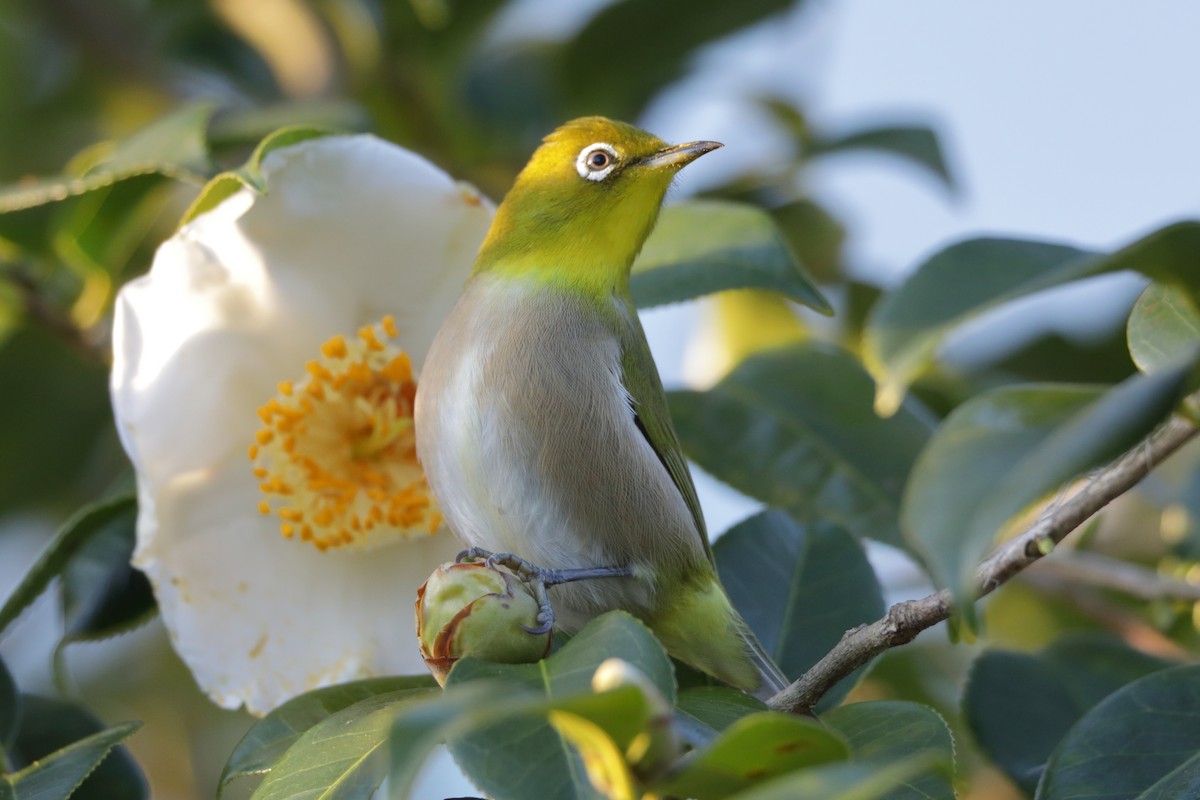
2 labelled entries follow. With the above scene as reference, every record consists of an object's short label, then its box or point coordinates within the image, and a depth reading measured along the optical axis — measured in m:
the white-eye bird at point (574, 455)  3.40
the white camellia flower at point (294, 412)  3.41
